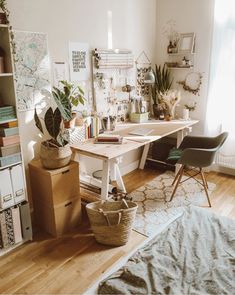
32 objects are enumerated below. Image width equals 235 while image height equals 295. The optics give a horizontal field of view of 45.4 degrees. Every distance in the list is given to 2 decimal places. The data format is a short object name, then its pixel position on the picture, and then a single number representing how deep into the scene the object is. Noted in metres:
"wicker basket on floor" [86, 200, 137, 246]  2.30
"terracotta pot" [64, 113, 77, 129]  2.76
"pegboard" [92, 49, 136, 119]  3.26
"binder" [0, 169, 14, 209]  2.20
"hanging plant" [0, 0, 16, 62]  2.02
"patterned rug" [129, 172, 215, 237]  2.78
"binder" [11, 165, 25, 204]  2.27
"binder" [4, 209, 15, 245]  2.26
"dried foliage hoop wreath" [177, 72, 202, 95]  3.85
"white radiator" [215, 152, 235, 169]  3.75
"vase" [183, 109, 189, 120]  3.90
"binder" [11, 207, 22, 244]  2.30
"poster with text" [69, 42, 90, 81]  2.91
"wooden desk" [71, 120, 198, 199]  2.57
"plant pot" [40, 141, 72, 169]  2.39
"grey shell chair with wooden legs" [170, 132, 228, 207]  2.91
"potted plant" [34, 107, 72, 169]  2.40
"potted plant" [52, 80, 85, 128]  2.43
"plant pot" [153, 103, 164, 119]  3.99
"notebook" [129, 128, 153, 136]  3.16
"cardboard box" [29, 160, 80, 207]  2.41
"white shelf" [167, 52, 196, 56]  3.77
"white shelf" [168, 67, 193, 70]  3.87
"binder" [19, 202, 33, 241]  2.37
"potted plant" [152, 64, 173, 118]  4.03
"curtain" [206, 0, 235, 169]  3.41
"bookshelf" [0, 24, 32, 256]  2.14
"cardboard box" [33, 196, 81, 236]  2.51
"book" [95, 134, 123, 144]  2.86
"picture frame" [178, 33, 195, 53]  3.73
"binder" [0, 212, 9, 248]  2.23
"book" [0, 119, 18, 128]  2.21
